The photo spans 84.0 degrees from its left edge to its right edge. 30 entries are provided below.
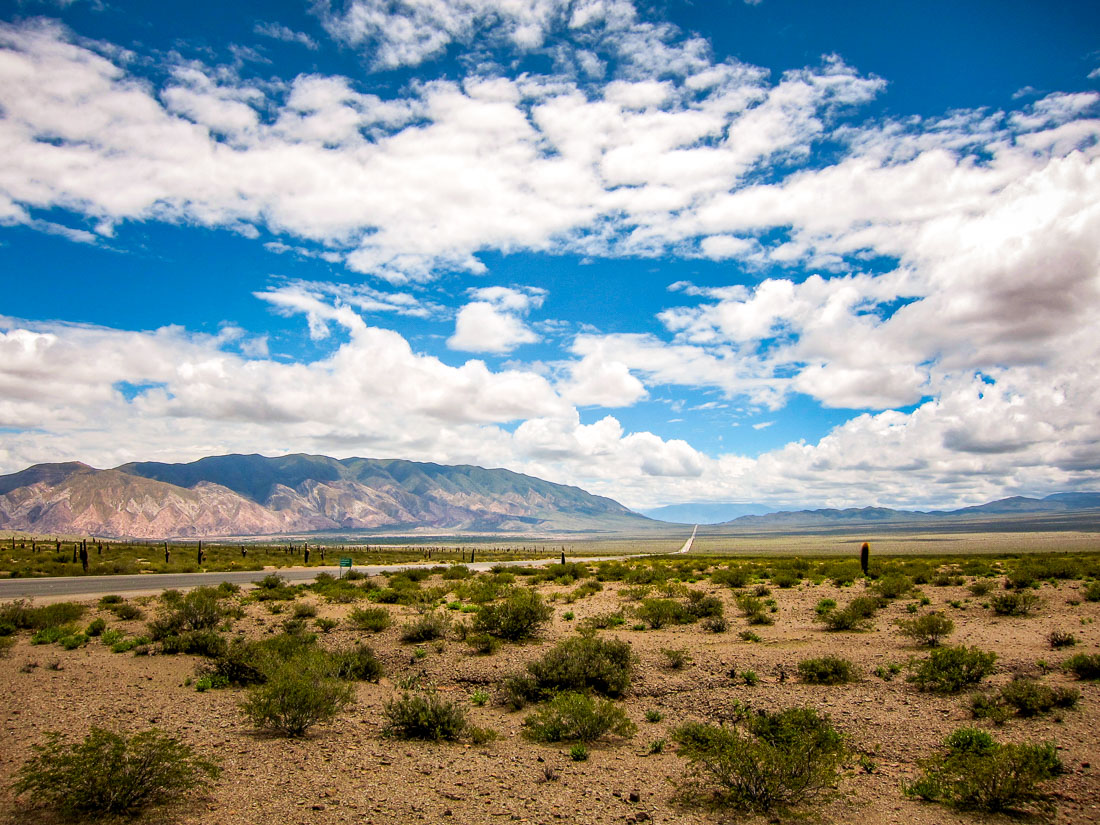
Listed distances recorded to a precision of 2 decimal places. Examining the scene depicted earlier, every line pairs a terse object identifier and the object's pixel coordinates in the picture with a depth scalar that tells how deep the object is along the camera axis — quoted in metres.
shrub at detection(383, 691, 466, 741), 10.44
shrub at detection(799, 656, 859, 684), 12.95
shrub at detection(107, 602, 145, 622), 20.55
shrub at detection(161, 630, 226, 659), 15.90
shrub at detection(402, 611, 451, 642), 17.59
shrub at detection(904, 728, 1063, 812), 7.50
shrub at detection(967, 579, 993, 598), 23.05
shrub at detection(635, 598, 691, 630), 19.31
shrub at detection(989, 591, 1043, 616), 19.31
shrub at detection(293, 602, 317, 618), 20.72
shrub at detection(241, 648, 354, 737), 10.23
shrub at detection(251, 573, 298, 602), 25.31
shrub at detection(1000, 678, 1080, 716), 10.37
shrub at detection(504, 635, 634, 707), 12.74
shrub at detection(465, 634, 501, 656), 16.19
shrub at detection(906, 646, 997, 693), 11.92
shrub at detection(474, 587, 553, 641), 17.62
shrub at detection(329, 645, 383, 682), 13.94
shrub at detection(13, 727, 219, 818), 7.17
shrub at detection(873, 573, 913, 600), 23.58
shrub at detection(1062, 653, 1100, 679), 11.88
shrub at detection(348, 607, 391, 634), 18.58
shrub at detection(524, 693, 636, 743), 10.36
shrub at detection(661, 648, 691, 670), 14.25
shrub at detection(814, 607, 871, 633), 18.16
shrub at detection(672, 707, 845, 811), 7.83
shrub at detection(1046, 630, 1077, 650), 14.48
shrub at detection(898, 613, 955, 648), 15.53
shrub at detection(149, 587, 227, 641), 17.50
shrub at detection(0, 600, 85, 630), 18.11
